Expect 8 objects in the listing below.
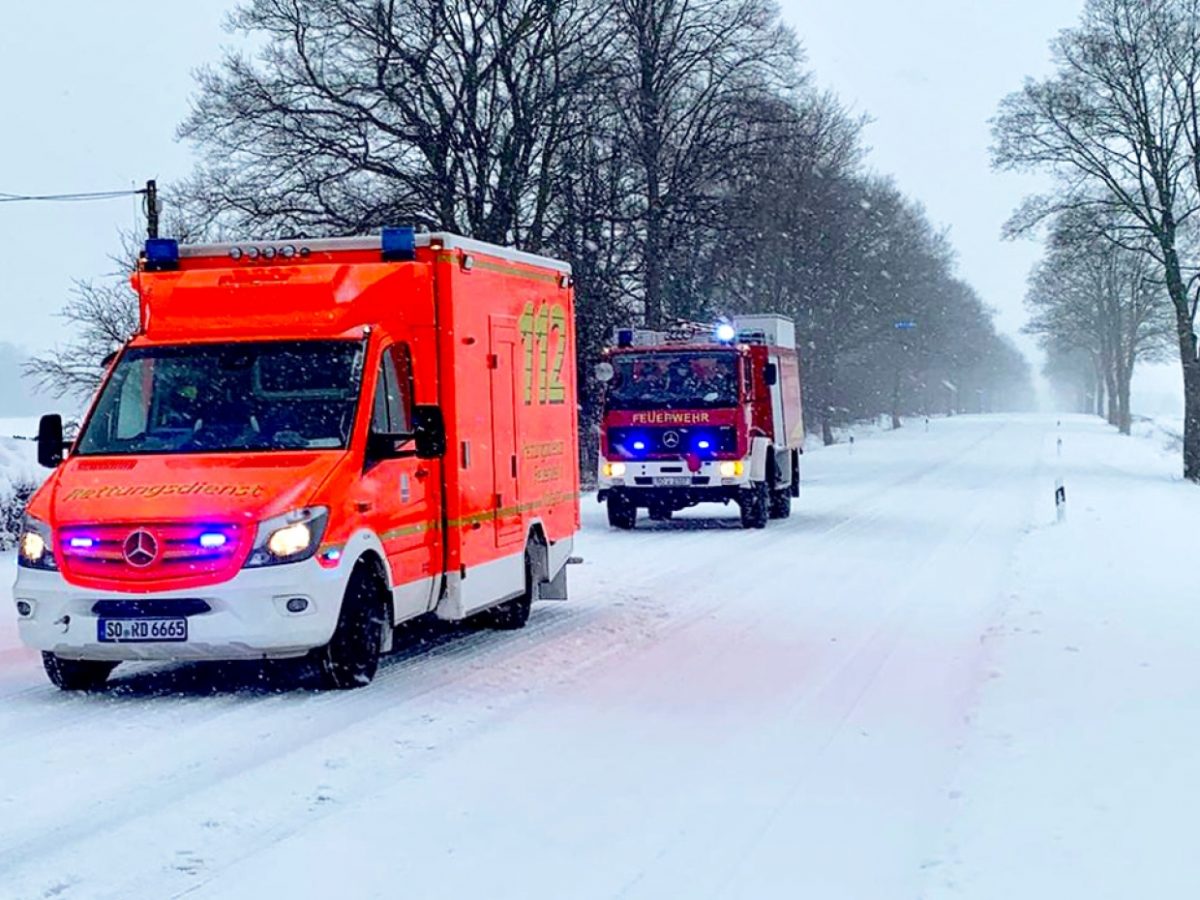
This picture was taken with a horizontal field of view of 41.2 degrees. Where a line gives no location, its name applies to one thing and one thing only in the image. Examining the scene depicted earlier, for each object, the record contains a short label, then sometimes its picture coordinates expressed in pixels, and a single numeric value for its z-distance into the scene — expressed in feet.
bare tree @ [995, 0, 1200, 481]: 115.96
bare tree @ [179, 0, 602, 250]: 102.01
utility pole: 103.51
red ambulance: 29.76
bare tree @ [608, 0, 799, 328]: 119.55
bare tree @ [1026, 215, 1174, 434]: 215.92
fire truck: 74.28
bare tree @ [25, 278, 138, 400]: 106.42
